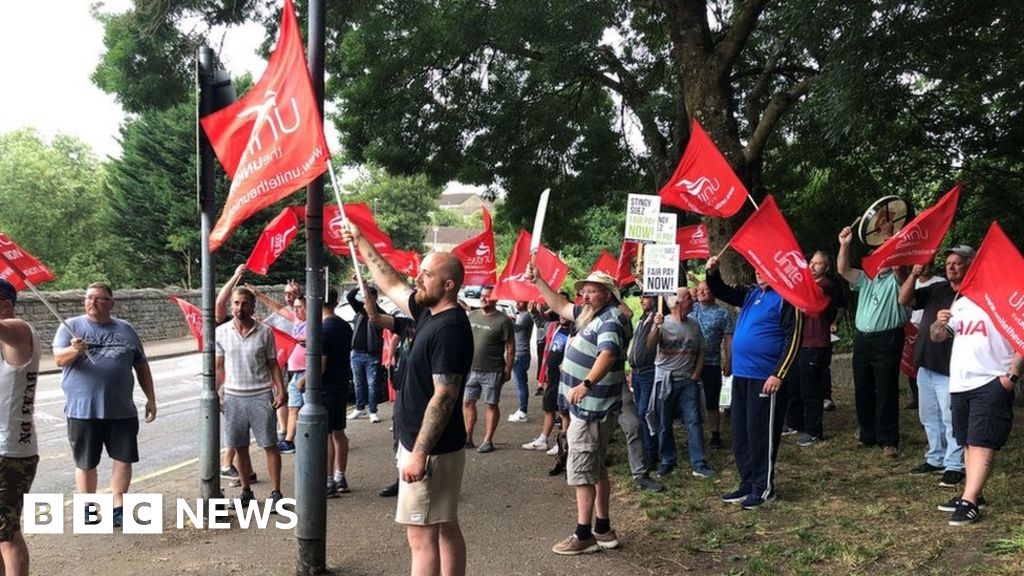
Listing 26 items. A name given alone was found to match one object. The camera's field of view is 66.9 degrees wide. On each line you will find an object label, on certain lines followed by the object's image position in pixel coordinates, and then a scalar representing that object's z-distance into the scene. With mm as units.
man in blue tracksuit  6195
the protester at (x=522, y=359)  11344
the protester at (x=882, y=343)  7395
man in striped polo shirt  5301
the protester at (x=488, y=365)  8609
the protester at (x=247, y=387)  6352
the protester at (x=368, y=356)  10508
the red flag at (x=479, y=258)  9797
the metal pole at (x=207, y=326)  6320
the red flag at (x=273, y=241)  7402
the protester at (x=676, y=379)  7512
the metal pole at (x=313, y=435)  4918
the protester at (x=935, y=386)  6410
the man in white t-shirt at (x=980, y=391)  5273
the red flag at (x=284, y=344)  7703
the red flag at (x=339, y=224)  7863
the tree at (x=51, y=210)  42312
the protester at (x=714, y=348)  8484
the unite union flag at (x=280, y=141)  4648
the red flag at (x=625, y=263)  7383
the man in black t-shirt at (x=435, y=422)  3771
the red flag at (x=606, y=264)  10555
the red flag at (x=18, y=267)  6070
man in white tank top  4180
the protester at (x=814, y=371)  8414
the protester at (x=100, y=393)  5777
